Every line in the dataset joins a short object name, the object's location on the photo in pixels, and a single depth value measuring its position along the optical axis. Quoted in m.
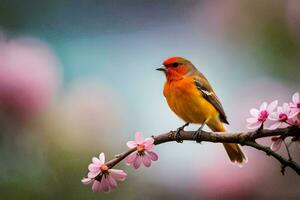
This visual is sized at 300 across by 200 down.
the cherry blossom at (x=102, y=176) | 4.74
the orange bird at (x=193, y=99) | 5.02
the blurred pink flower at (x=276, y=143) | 4.73
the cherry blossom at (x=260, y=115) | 4.72
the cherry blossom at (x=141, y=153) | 4.74
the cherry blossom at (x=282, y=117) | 4.72
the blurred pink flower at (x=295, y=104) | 4.71
